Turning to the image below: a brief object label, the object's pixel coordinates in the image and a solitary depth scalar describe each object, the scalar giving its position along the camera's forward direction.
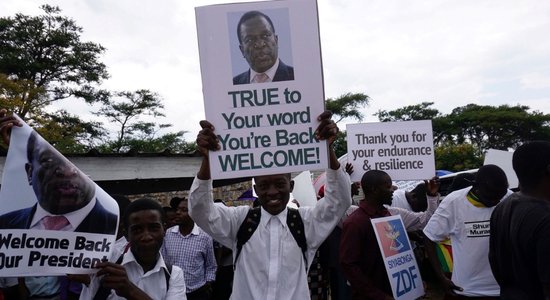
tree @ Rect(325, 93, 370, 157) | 41.16
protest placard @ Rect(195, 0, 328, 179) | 2.64
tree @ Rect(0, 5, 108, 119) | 24.45
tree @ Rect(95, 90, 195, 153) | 31.39
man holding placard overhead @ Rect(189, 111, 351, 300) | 2.65
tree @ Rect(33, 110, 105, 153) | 23.62
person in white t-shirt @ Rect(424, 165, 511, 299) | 3.56
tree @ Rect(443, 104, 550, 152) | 39.78
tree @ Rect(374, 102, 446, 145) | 43.75
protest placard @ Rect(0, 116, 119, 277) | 2.32
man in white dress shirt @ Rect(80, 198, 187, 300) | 2.41
